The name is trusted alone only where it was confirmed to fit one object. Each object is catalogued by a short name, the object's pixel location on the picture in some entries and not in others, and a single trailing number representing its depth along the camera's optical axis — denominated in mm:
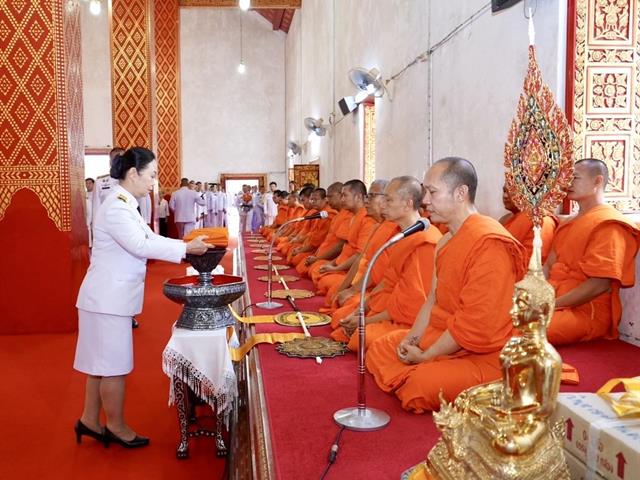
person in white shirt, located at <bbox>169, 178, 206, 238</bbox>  13195
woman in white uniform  3174
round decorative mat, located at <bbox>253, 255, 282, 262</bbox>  8227
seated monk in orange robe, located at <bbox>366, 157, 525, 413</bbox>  2543
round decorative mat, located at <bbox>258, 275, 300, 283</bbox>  6260
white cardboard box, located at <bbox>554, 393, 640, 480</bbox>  1385
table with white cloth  3066
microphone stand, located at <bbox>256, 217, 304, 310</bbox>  4688
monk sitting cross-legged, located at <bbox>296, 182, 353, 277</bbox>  6449
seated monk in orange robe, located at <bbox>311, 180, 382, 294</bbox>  5121
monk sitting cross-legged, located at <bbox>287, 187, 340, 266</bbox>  7617
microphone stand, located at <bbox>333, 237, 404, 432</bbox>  2370
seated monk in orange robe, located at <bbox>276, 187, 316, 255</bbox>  8977
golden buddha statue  1396
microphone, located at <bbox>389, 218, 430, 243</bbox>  2162
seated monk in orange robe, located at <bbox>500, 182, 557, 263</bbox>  4156
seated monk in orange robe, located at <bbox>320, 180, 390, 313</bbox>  4332
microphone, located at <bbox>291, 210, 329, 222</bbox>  4102
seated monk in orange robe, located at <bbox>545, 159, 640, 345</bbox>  3572
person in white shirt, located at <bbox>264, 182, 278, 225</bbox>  16500
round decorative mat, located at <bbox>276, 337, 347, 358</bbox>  3432
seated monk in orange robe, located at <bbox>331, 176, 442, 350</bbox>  3482
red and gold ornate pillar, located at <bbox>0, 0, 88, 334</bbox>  5617
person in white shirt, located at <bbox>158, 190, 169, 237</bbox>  13906
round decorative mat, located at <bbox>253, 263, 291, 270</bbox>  7196
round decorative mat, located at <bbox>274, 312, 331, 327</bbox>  4121
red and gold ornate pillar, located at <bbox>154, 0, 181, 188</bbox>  14750
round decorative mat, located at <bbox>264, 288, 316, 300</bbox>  5195
